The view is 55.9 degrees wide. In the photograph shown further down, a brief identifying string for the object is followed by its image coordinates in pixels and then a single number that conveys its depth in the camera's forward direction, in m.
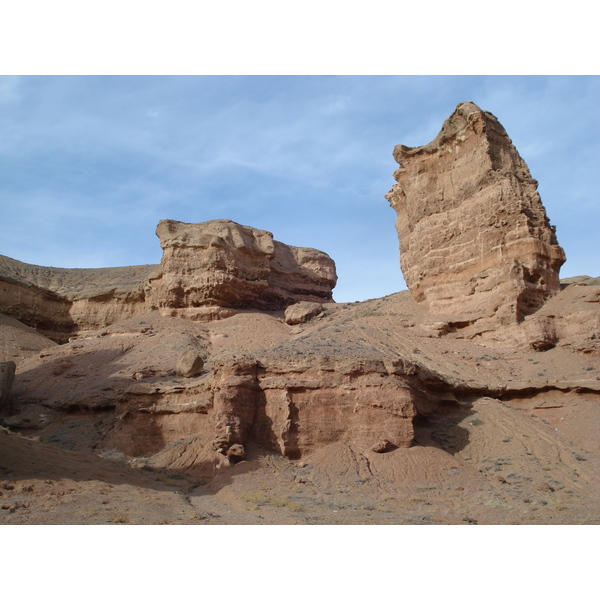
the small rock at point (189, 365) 24.12
